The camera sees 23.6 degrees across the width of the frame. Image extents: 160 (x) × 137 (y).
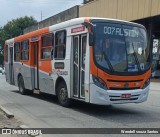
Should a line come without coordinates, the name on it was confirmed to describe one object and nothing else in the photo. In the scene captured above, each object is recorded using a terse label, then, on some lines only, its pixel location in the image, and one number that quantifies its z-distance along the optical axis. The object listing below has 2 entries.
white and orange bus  11.16
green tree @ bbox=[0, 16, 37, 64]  81.94
